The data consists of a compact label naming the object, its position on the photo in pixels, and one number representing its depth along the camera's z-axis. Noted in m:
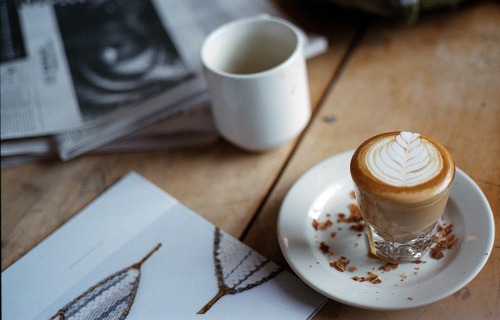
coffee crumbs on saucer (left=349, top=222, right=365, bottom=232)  0.46
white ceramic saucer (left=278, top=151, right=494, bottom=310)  0.37
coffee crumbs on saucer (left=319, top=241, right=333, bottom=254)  0.44
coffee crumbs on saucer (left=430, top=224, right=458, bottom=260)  0.41
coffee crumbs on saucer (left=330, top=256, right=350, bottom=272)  0.42
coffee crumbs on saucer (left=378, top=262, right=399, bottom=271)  0.41
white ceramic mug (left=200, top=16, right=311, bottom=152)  0.51
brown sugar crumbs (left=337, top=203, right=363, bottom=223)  0.47
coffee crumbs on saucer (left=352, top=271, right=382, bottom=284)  0.40
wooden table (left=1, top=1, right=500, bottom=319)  0.52
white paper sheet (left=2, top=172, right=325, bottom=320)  0.42
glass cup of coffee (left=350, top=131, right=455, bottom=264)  0.35
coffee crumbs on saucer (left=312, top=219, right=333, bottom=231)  0.46
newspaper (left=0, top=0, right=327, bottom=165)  0.63
